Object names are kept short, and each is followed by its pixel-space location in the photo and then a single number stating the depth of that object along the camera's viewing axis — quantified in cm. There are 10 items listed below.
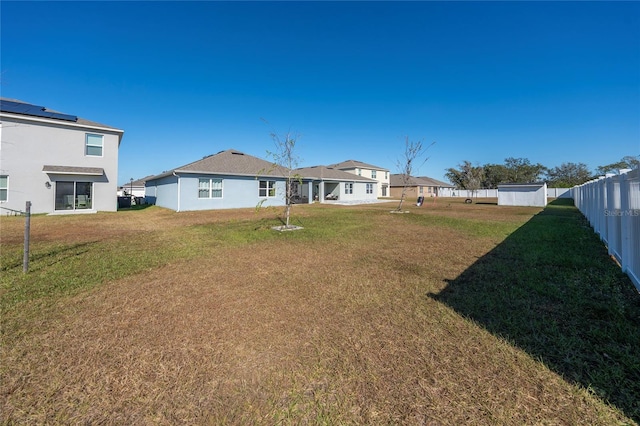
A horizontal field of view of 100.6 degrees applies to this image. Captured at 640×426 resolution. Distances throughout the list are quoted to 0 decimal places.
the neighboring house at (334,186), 2664
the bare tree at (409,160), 1858
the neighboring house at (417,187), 5144
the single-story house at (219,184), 1745
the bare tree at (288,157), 1038
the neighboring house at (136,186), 4956
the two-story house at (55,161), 1370
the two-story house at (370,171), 4522
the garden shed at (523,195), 2330
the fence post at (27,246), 455
